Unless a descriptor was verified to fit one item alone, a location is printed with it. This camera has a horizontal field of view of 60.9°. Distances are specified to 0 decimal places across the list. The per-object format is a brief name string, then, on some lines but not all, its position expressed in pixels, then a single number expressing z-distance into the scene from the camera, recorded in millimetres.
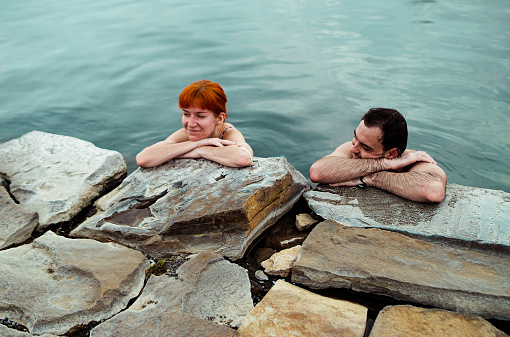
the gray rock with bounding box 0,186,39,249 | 3611
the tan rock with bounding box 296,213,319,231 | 3961
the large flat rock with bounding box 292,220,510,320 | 2892
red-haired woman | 4348
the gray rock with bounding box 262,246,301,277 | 3340
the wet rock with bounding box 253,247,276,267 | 3623
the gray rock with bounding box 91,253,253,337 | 2602
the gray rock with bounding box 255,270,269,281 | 3336
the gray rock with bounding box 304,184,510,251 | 3479
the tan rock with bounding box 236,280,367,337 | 2559
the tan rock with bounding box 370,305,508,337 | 2588
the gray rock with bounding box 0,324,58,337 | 2553
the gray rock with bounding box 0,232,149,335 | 2725
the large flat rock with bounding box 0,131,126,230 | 4137
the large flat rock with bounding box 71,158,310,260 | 3578
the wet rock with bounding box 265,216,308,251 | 3816
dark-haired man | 4057
